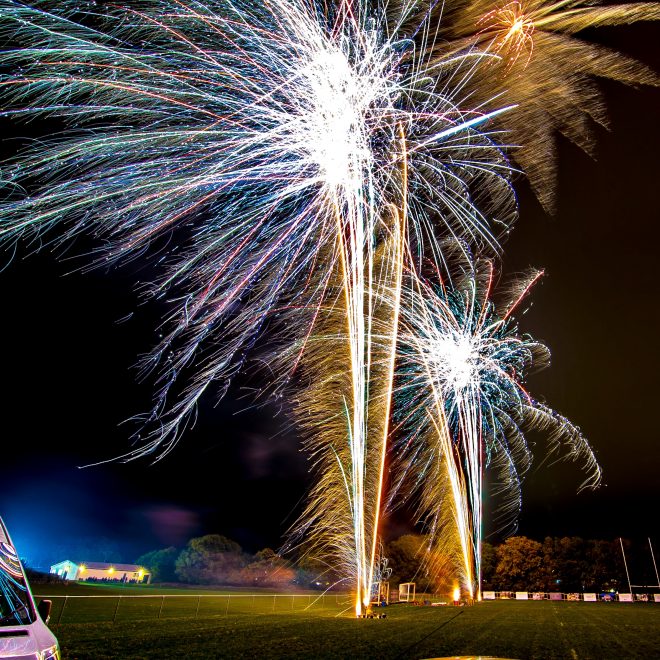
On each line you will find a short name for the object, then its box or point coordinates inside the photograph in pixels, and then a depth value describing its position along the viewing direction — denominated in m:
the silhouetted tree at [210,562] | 88.44
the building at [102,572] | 70.69
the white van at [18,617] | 4.12
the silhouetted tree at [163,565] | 89.88
